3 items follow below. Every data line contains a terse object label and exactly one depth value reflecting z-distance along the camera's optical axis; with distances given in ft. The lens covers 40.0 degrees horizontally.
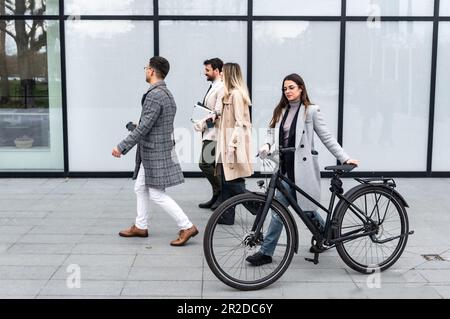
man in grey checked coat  18.34
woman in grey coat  16.30
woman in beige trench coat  20.56
